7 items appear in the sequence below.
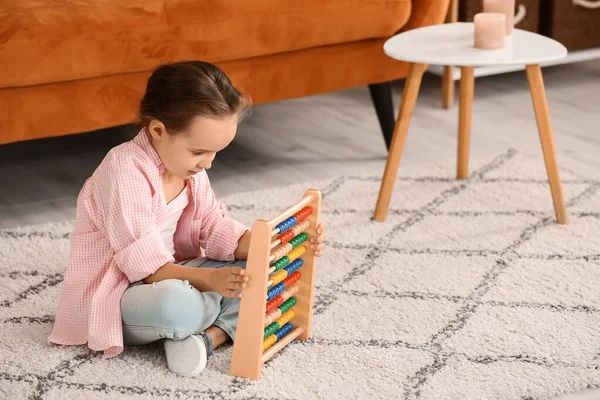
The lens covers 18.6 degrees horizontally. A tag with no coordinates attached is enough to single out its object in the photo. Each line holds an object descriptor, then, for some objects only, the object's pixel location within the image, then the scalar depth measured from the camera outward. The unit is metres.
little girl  4.14
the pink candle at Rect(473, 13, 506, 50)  4.77
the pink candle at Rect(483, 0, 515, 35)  4.96
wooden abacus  4.07
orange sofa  4.81
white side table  4.73
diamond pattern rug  4.13
